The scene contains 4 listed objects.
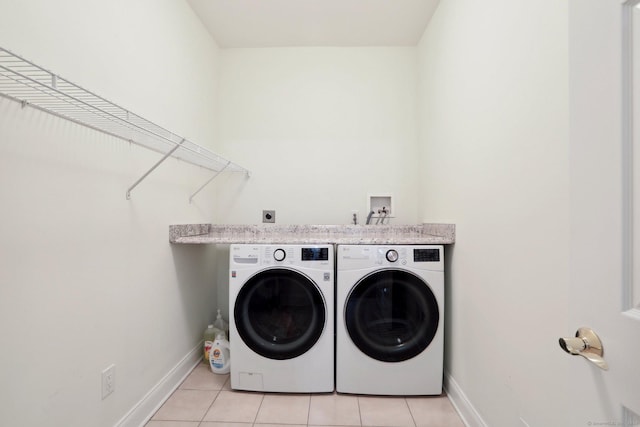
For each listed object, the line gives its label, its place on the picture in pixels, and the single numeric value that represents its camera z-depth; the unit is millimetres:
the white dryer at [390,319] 1684
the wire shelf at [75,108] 878
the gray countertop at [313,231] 2225
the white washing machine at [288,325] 1712
